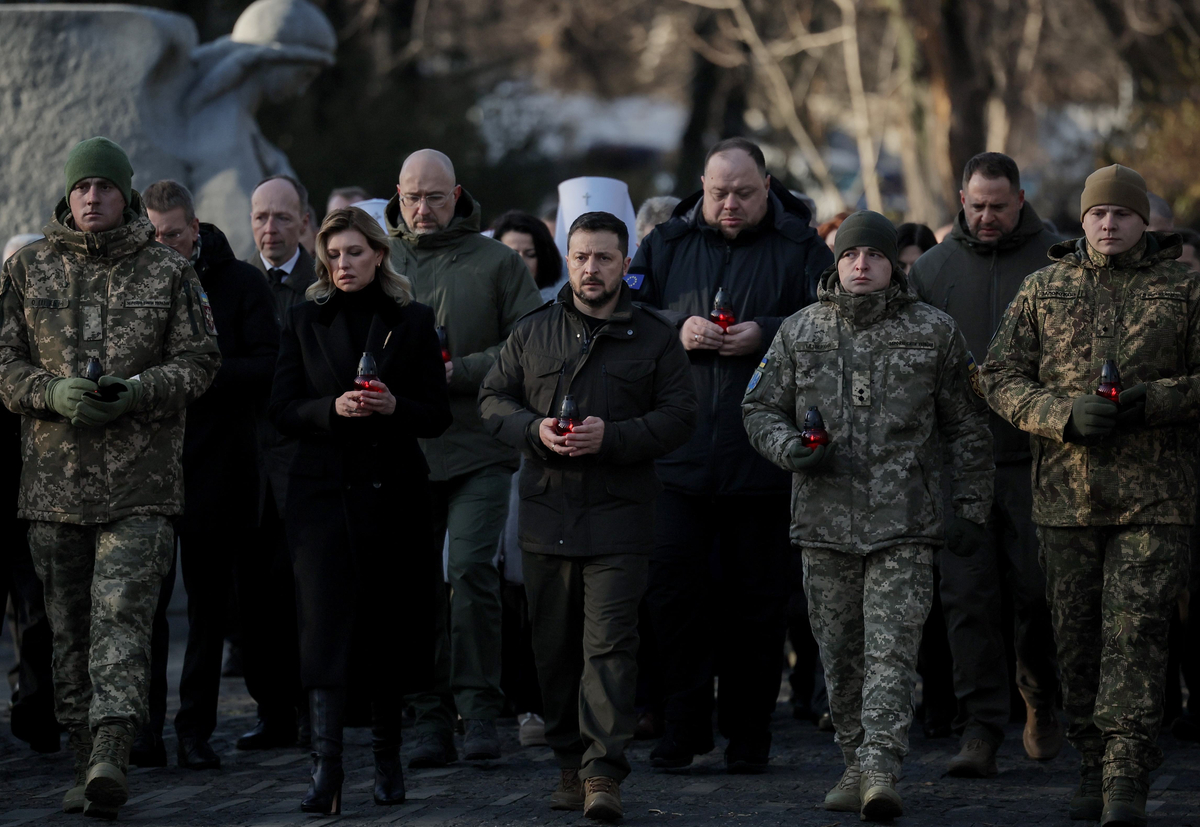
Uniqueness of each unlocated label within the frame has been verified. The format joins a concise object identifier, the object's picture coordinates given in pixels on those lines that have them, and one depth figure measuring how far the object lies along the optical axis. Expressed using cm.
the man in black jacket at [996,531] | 1444
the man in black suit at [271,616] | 1509
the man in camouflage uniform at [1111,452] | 1223
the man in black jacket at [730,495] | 1412
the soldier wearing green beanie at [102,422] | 1256
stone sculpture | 2347
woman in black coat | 1242
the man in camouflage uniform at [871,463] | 1243
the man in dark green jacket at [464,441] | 1459
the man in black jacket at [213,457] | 1440
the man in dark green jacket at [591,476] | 1240
